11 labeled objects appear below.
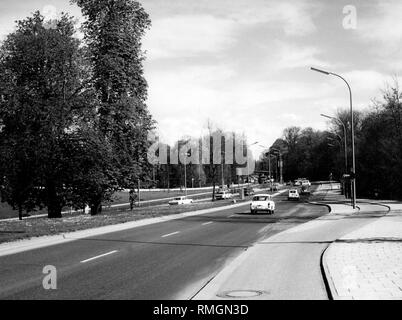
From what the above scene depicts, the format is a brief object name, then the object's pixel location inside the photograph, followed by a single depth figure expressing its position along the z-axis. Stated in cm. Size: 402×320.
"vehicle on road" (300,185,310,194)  8002
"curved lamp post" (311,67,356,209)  3344
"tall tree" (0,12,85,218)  3234
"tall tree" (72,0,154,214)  3612
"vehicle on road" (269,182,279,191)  9849
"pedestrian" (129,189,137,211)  3891
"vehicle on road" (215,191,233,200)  7469
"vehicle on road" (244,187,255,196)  8611
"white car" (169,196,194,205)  6322
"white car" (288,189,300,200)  6089
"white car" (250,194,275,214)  3494
